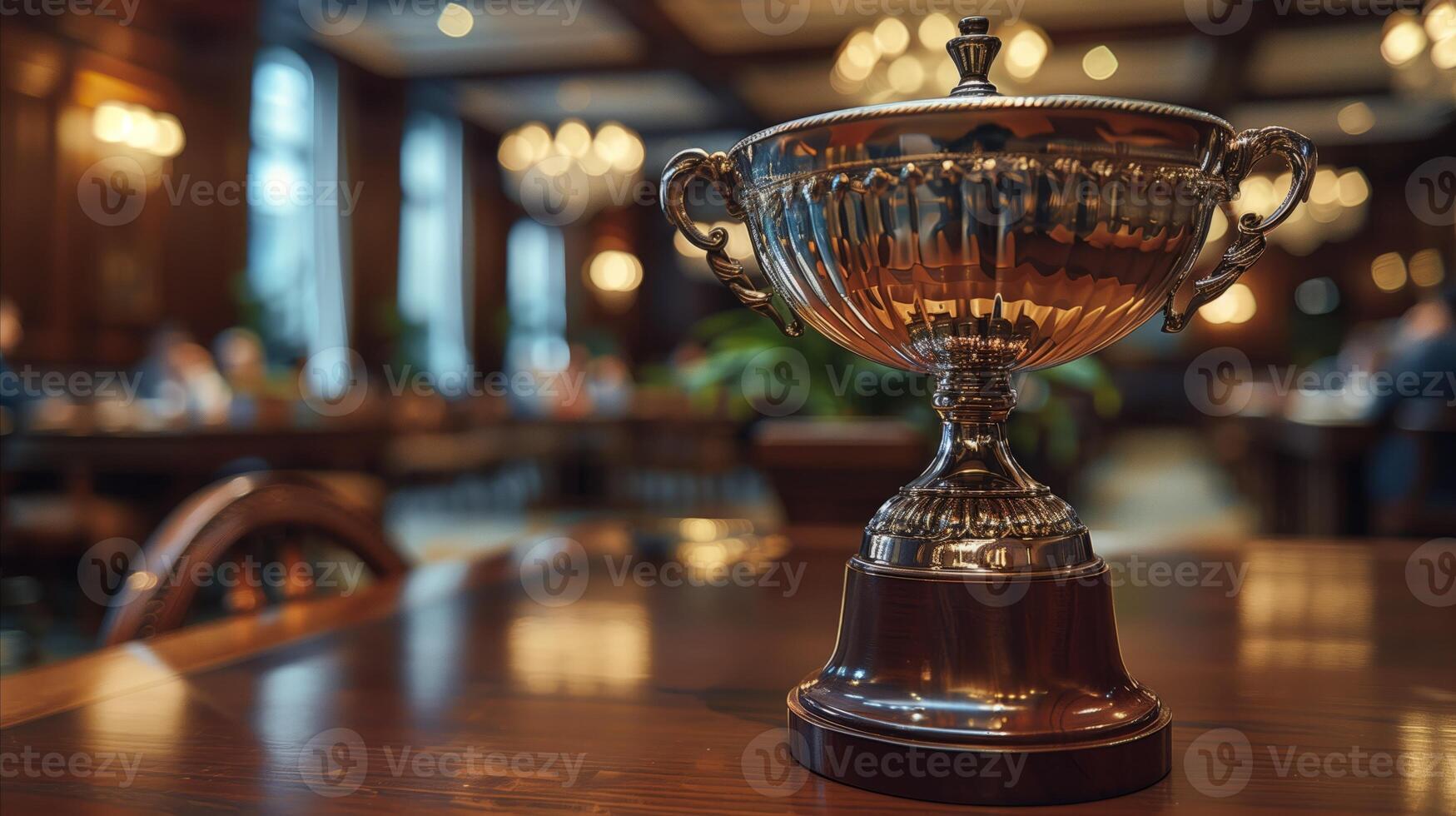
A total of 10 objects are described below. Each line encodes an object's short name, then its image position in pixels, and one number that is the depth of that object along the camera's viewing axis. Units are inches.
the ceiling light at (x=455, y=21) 312.8
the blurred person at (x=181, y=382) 160.2
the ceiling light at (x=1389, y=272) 489.4
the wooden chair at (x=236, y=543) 32.7
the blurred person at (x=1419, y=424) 117.5
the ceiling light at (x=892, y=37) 237.6
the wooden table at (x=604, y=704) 17.9
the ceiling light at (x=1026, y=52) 240.5
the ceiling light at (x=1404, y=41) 208.8
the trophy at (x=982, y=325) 17.7
